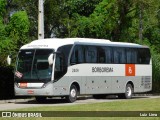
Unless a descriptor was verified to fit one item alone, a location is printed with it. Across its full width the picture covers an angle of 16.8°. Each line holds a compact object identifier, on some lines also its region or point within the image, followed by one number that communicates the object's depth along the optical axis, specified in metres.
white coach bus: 27.84
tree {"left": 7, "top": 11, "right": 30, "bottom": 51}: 45.44
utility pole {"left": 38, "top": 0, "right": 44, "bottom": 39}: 30.71
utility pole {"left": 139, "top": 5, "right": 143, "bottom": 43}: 43.10
